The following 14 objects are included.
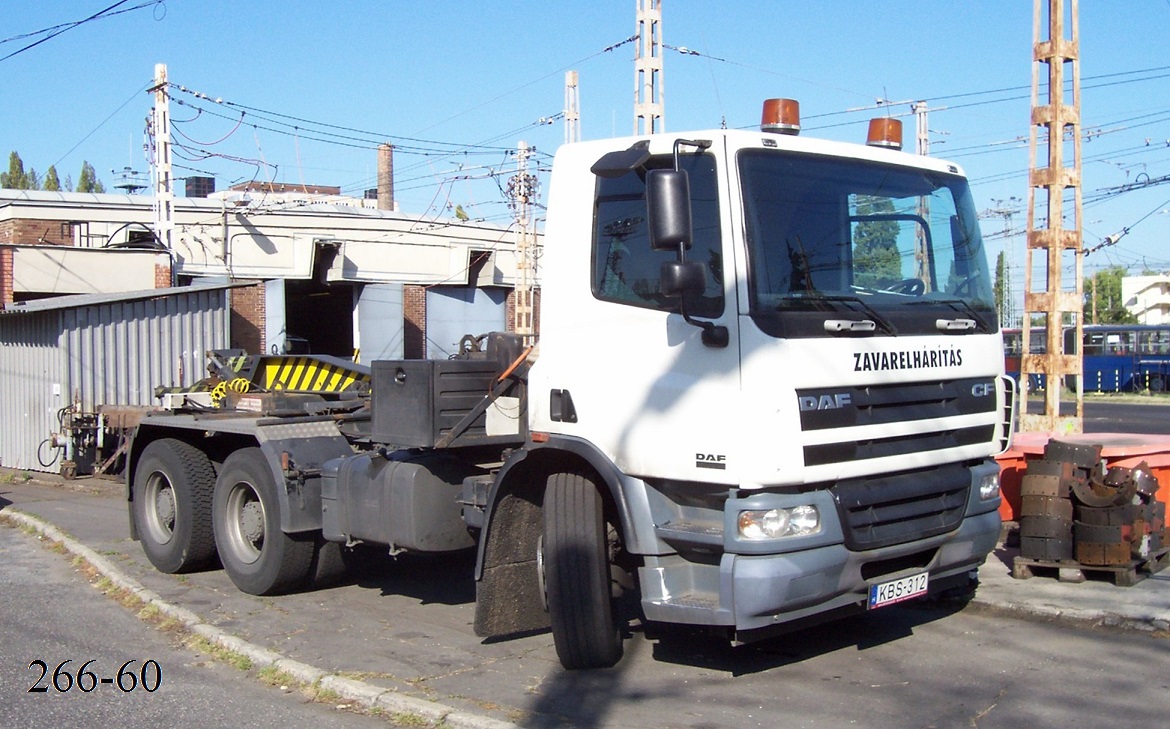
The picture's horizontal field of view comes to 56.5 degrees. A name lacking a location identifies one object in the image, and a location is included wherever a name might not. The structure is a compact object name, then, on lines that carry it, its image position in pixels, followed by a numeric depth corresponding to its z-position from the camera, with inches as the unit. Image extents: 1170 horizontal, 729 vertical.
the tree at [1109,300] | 3255.4
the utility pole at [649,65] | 676.7
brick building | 960.3
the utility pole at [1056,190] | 418.3
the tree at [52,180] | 3046.8
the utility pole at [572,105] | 1012.5
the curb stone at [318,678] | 213.3
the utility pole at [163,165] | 960.3
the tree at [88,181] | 3270.2
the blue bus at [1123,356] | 1923.0
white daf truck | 209.6
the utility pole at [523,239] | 1136.8
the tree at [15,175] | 3321.9
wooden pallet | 301.6
